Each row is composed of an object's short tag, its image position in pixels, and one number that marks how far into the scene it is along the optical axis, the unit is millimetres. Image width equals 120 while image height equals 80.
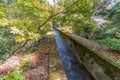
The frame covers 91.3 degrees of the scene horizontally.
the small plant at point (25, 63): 2261
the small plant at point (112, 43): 3293
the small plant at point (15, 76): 1721
